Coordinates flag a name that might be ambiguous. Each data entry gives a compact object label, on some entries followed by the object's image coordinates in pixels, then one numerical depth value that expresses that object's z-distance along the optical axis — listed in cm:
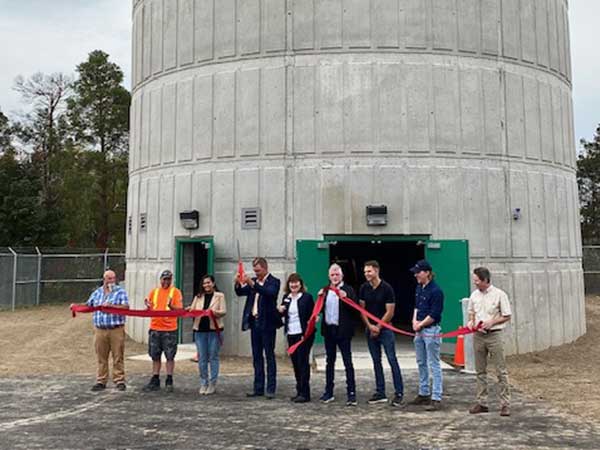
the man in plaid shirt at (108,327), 838
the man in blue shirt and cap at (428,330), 716
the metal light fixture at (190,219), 1234
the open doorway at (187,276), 1267
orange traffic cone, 1066
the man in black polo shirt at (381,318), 739
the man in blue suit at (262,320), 786
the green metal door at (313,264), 1138
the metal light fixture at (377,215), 1144
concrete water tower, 1177
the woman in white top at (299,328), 767
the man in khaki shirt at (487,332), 688
